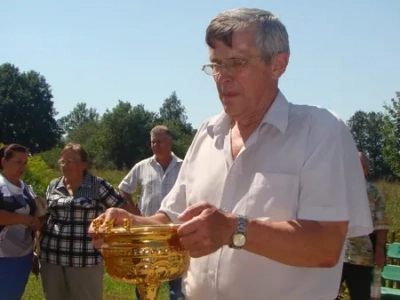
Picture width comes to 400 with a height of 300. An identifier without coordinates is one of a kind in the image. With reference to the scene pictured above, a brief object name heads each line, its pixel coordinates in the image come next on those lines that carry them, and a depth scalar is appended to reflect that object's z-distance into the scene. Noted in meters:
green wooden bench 7.27
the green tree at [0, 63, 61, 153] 66.06
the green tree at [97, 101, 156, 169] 58.19
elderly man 2.15
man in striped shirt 7.95
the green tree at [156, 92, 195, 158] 45.32
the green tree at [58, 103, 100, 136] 98.38
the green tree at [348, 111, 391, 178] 75.50
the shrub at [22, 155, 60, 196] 11.68
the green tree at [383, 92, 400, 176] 23.23
